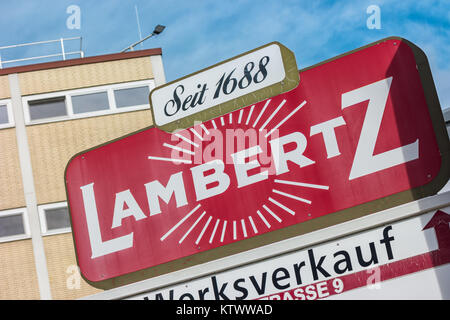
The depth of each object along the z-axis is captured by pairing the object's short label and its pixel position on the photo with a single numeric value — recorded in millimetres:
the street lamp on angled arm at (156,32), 17875
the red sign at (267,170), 3139
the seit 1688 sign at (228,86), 3463
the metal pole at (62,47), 17219
